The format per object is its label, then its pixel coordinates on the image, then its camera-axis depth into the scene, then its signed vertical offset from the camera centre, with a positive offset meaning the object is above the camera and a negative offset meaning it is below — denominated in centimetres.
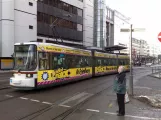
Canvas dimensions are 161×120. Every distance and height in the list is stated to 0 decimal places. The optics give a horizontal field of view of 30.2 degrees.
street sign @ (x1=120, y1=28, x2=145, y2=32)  1566 +175
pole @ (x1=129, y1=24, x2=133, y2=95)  1534 -120
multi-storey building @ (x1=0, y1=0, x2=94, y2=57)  5062 +812
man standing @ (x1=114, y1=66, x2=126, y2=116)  990 -82
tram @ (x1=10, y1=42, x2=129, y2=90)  1630 -15
